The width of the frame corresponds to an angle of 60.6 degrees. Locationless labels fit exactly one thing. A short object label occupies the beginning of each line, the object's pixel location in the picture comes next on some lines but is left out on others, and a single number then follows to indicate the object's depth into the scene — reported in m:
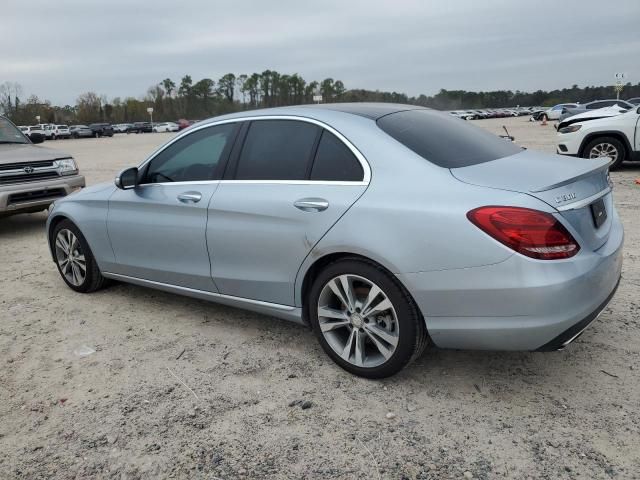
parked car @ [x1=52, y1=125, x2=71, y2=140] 61.53
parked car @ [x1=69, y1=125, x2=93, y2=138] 61.72
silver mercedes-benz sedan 2.65
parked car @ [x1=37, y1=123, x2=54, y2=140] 57.97
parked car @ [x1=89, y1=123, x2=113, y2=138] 63.06
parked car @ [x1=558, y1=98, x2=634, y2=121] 26.44
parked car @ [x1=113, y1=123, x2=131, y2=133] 77.51
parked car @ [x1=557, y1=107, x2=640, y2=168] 10.54
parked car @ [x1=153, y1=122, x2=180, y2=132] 73.25
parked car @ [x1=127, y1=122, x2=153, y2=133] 72.83
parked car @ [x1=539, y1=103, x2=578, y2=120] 46.21
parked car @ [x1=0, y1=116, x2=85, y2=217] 7.37
